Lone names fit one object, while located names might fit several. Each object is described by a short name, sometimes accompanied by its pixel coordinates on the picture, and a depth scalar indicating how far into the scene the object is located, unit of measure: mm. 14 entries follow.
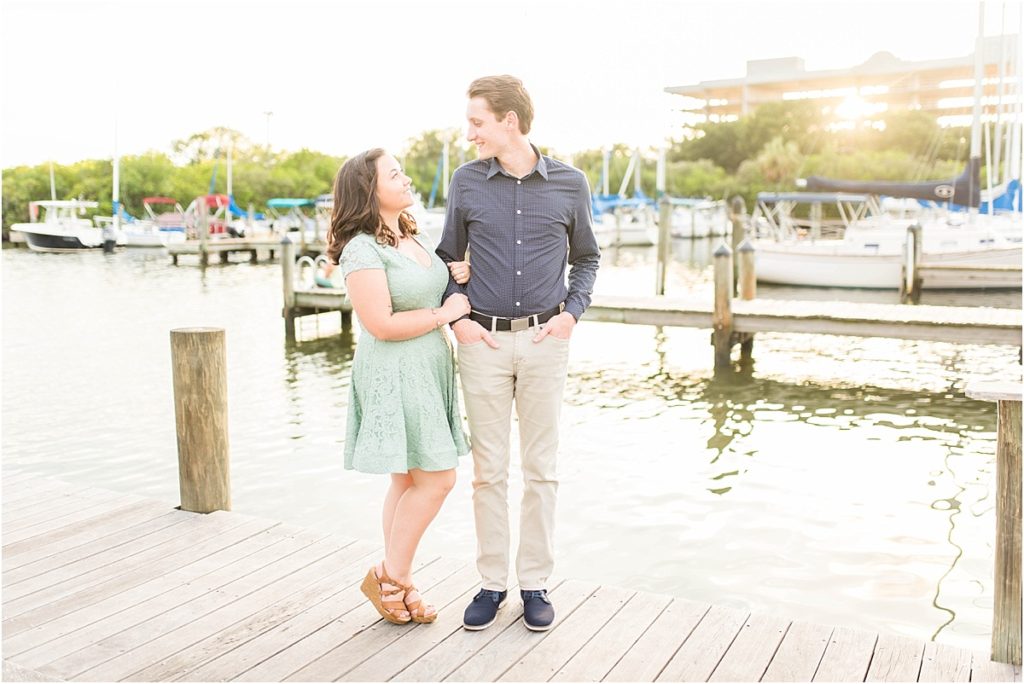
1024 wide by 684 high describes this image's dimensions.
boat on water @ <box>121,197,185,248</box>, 42103
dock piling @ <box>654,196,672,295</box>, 22170
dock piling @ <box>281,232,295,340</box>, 15892
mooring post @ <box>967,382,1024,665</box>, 3270
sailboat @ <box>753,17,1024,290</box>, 20812
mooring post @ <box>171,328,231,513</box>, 4988
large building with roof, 75250
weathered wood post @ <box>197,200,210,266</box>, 35138
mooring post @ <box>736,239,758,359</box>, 15445
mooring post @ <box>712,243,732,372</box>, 12408
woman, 3402
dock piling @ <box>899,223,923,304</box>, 21016
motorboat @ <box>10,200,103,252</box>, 41000
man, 3549
